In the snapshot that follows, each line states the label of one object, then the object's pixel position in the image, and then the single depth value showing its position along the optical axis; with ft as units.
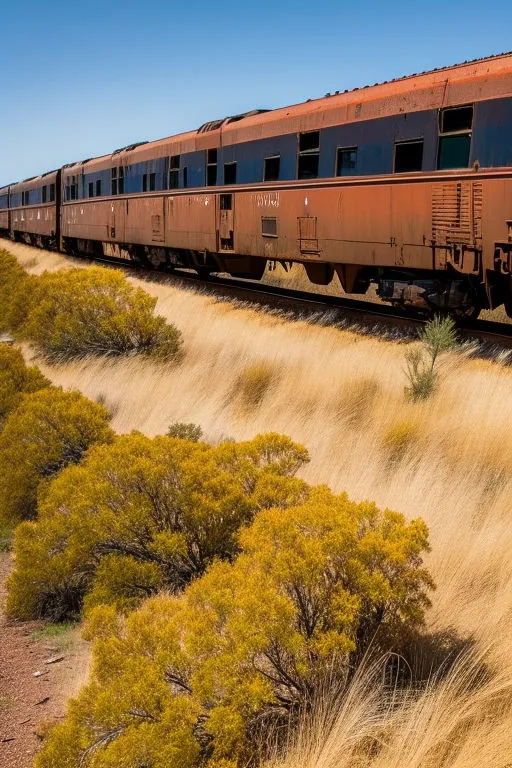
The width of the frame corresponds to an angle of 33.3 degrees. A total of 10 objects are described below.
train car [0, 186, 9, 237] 164.96
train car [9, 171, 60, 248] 113.80
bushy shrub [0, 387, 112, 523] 28.17
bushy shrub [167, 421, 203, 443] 29.89
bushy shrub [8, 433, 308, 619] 20.27
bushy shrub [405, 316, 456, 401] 29.22
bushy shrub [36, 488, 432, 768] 13.60
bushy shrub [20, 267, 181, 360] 46.14
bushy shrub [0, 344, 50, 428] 36.11
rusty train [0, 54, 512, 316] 32.81
